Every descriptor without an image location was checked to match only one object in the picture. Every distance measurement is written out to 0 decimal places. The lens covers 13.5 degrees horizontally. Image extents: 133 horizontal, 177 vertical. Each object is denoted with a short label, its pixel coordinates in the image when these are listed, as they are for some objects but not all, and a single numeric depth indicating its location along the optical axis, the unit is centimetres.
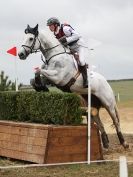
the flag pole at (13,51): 1191
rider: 1112
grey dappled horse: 1080
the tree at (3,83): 2070
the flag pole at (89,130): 966
